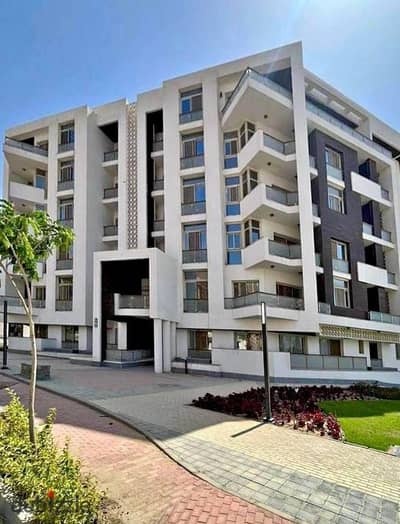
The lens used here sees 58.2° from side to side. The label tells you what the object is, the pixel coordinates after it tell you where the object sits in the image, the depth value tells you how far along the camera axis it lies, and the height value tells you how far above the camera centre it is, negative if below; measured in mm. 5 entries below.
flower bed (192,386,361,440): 9109 -2778
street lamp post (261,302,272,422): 9555 -1768
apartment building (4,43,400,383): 20641 +5529
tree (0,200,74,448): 5727 +1325
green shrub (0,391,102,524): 3918 -1958
